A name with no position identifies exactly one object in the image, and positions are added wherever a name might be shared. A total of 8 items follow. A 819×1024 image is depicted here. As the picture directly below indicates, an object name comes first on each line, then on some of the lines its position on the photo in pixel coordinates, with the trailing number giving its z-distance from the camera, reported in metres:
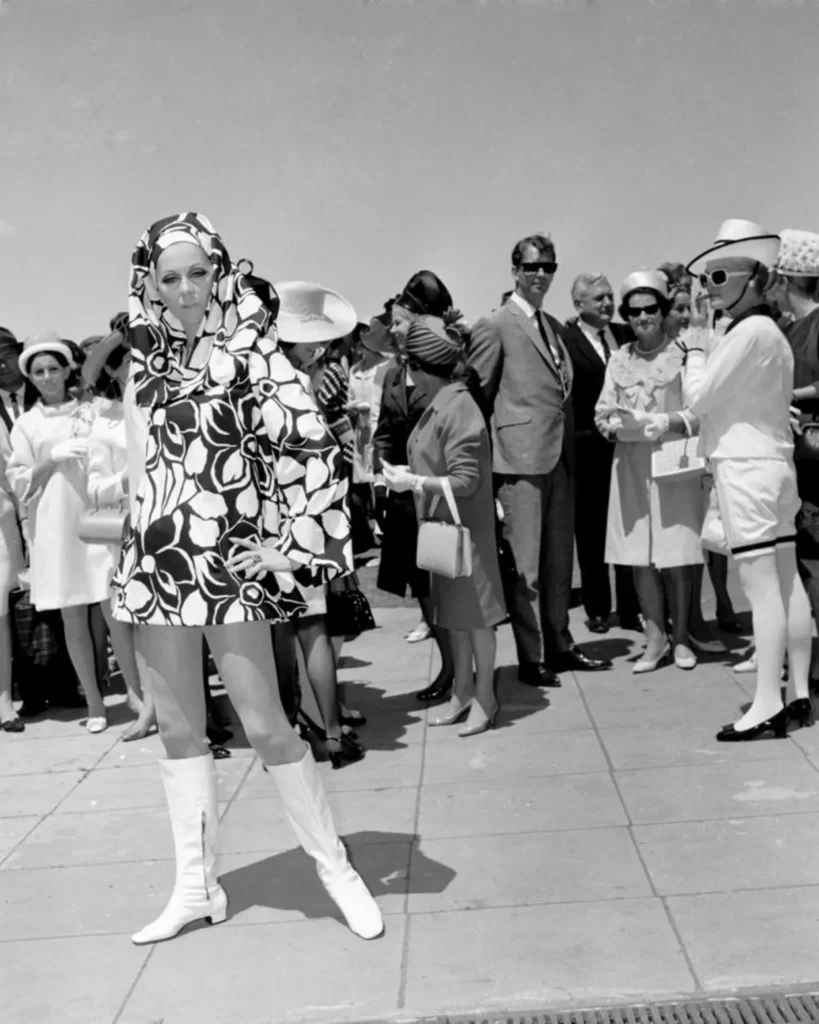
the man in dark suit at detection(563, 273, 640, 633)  7.76
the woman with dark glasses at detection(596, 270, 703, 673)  6.57
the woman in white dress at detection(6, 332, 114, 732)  6.27
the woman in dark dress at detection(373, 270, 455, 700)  5.85
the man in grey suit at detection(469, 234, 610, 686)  6.48
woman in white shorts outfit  5.14
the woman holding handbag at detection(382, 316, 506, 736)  5.49
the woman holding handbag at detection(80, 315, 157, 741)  5.70
